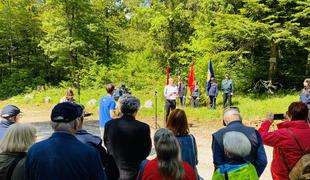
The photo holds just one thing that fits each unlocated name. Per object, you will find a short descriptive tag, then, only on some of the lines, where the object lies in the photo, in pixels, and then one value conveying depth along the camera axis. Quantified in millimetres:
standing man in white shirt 10766
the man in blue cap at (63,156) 2479
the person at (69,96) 8523
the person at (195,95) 16266
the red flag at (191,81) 15496
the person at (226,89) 15400
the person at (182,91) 16188
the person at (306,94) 8250
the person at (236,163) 2816
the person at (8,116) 4146
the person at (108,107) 6227
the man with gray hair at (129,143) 3768
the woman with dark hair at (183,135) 3691
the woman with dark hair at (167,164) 2689
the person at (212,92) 15608
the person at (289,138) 3502
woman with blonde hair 2791
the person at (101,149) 3225
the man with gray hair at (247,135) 3510
